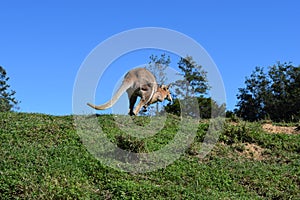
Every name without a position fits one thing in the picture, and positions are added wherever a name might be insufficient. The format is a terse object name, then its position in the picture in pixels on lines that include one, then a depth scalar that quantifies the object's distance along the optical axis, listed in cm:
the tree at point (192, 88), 2600
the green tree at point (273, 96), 2934
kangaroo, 1290
